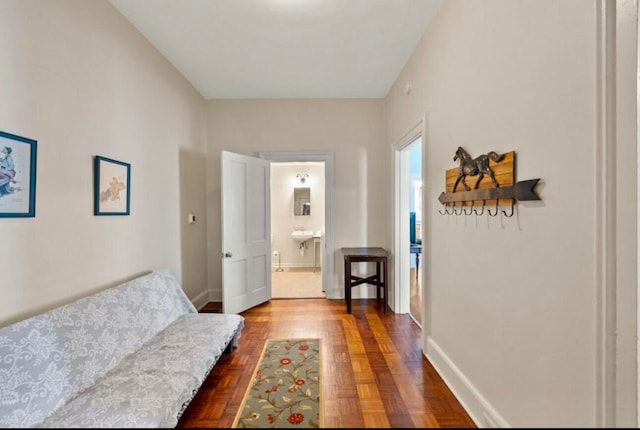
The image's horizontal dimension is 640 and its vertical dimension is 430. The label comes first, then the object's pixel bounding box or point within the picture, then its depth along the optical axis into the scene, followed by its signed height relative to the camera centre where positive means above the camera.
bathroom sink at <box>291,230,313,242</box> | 5.89 -0.45
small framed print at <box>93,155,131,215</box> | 1.91 +0.21
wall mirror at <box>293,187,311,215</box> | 6.16 +0.29
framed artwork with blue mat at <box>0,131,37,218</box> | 1.32 +0.19
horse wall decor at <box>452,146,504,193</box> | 1.46 +0.29
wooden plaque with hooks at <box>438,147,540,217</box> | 1.29 +0.16
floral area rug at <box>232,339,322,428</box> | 1.71 -1.23
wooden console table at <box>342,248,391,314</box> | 3.41 -0.69
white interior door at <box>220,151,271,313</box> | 3.22 -0.22
